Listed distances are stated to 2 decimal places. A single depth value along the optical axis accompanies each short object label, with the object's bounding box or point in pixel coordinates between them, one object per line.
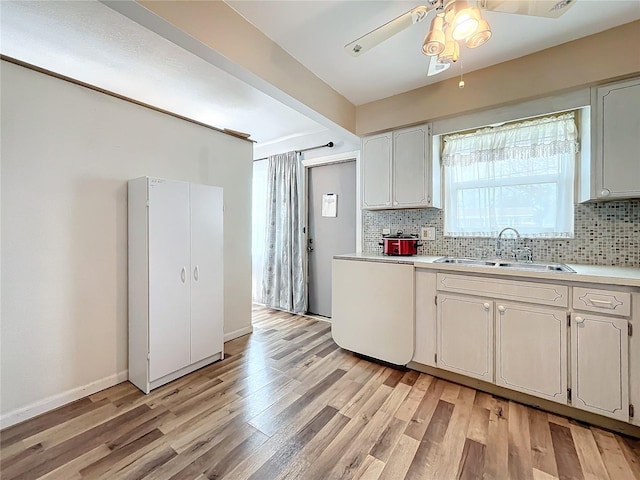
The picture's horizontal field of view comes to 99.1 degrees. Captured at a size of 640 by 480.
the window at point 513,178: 2.23
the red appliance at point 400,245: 2.69
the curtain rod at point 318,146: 3.58
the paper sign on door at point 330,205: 3.71
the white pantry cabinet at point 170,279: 2.06
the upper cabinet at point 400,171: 2.64
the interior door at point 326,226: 3.59
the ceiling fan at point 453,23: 1.26
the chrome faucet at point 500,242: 2.37
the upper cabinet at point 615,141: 1.82
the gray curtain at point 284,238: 3.88
